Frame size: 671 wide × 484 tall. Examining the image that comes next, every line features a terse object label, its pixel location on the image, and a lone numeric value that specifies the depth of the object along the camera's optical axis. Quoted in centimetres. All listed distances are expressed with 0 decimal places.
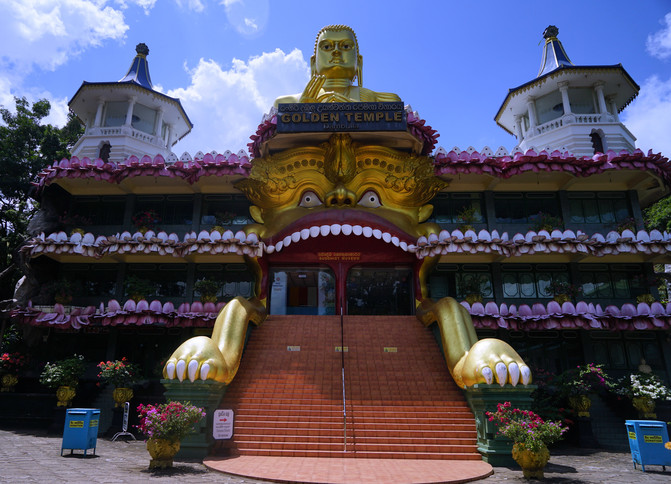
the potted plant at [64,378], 1437
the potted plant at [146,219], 1877
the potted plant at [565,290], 1694
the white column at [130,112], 2391
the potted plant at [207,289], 1703
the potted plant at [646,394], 1373
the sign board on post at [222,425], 995
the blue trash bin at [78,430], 1005
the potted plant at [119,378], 1426
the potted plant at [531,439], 835
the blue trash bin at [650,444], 945
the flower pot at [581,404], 1334
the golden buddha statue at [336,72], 1867
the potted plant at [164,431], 873
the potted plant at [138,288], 1696
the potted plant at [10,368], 1602
